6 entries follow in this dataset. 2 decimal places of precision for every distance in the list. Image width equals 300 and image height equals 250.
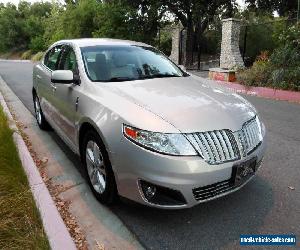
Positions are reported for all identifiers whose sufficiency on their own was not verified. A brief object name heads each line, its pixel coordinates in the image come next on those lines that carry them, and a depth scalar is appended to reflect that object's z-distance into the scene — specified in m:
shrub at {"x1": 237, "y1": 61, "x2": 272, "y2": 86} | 7.77
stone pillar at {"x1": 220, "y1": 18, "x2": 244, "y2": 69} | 10.86
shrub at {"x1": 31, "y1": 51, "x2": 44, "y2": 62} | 23.61
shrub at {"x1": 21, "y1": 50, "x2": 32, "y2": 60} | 28.12
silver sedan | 2.05
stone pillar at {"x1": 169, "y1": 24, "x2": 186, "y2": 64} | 14.84
